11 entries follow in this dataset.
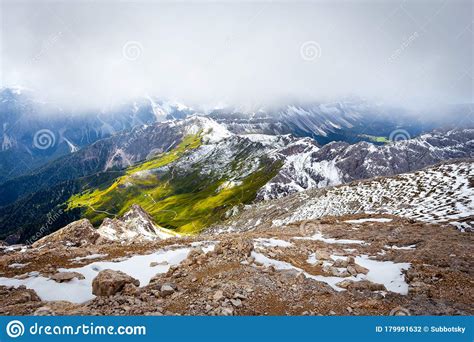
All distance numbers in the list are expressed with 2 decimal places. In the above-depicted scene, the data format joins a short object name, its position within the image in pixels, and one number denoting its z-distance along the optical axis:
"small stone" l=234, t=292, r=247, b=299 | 15.82
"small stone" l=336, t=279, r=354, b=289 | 18.94
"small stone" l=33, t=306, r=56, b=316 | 14.45
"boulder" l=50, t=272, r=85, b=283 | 18.50
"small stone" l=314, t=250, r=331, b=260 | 23.88
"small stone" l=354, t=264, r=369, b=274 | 21.62
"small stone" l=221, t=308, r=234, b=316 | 14.58
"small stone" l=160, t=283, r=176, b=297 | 16.66
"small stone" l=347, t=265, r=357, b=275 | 21.22
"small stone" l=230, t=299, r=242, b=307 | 15.23
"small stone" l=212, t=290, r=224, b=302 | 15.61
